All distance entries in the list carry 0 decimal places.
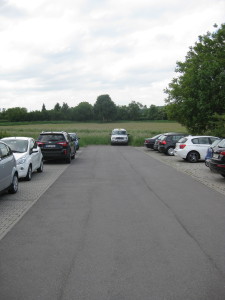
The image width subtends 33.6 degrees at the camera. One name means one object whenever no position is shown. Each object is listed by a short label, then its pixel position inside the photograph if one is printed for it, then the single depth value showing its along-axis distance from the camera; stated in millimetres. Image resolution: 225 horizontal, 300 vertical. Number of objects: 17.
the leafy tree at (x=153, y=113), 132675
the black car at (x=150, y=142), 32031
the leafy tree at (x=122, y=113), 129238
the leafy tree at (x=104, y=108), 120250
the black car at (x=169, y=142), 26250
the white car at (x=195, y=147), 19922
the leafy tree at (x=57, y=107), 157850
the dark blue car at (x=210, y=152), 13458
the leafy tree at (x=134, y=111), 134500
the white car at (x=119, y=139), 43906
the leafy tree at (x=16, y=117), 104625
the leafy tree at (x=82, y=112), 120750
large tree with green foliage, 30781
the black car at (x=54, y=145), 19188
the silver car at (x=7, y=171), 9156
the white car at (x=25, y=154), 12992
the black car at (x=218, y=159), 12188
